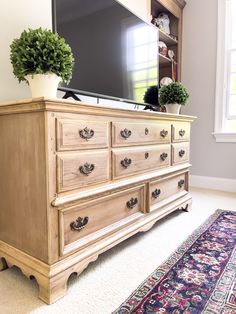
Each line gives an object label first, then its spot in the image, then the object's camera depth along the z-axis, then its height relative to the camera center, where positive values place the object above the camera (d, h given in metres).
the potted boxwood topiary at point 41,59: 1.13 +0.33
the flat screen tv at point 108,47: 1.57 +0.63
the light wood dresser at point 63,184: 1.09 -0.25
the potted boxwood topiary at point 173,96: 2.21 +0.33
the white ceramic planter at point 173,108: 2.25 +0.23
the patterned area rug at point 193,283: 1.06 -0.72
